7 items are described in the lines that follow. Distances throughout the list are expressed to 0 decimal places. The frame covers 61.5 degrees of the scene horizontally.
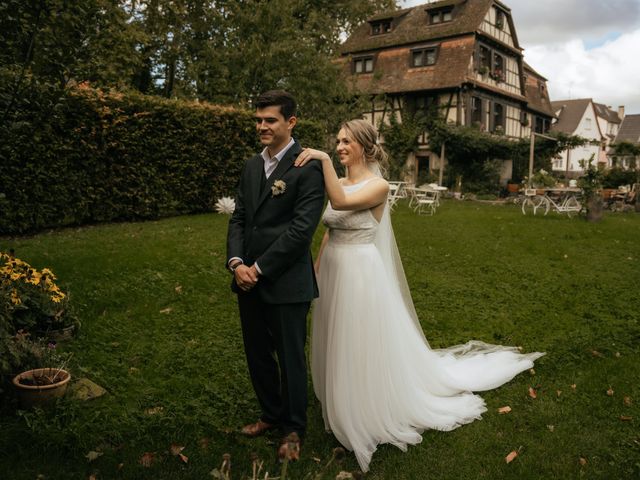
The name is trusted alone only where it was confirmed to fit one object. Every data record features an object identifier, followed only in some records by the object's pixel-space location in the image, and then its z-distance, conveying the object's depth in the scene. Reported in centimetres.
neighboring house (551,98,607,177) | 5347
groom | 340
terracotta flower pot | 395
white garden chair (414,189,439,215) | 1750
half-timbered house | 2939
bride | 382
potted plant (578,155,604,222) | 1605
